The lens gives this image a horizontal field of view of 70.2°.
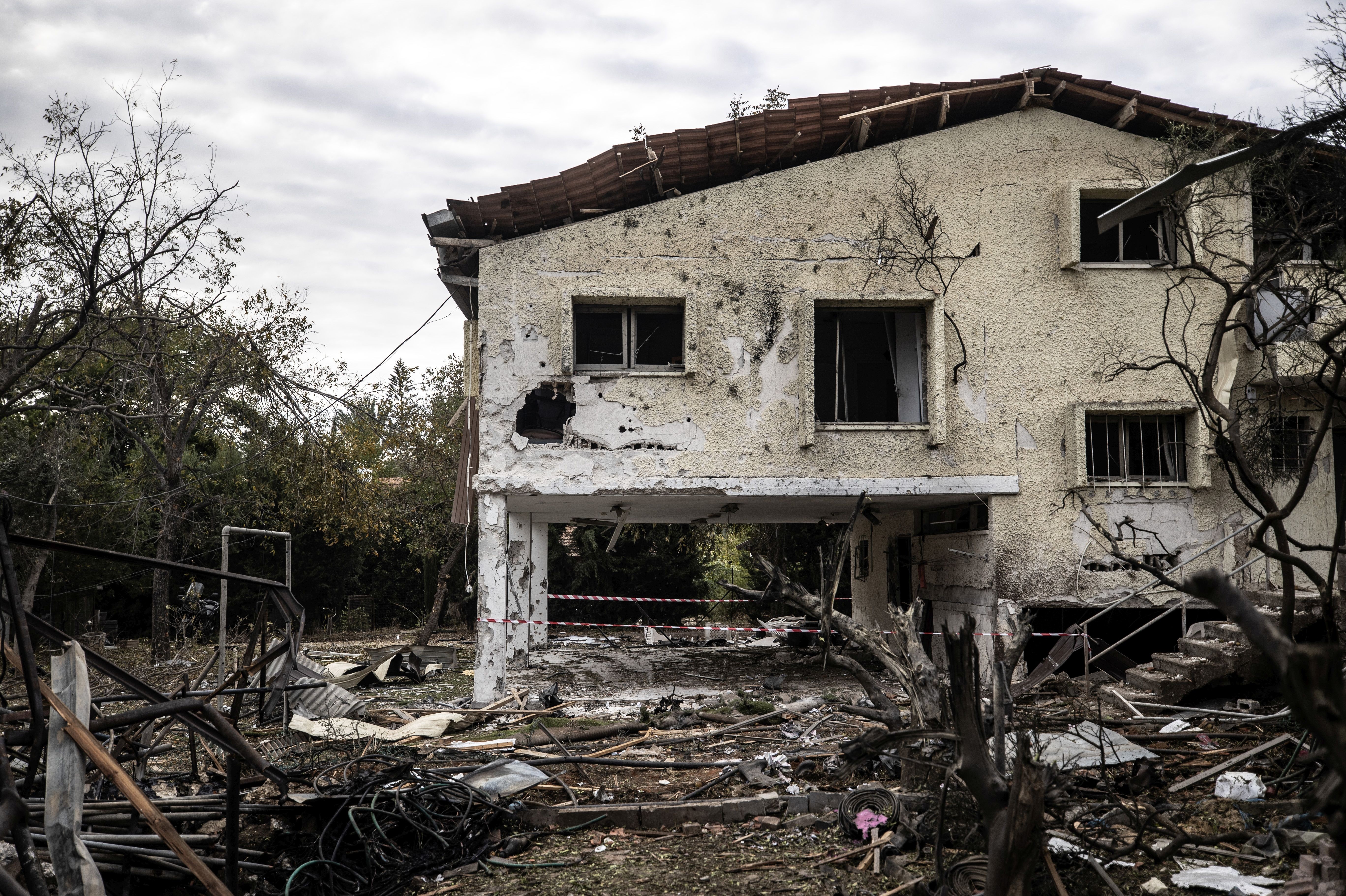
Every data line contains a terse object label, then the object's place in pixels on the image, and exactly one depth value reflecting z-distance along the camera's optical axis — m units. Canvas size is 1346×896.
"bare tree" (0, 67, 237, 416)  9.48
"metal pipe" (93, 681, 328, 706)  4.99
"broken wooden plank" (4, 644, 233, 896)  3.74
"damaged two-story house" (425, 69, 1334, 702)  12.01
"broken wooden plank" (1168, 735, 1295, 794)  7.10
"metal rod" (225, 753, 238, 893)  5.07
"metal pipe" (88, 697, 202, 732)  3.71
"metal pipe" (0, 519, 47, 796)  3.40
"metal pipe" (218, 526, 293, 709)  9.81
